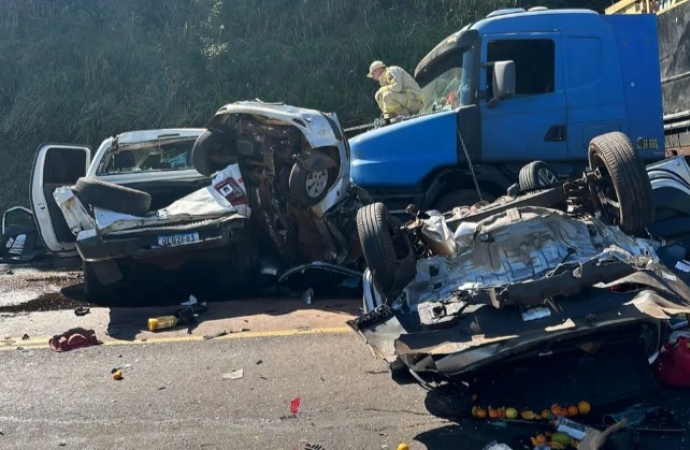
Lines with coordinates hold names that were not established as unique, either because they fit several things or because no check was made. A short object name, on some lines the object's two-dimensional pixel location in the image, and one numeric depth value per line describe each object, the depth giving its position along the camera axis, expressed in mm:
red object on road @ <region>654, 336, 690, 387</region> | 4242
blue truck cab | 7527
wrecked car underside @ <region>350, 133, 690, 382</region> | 3742
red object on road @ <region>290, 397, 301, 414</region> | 4538
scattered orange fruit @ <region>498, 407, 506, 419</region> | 4074
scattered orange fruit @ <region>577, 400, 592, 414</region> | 3947
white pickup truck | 8547
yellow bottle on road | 6387
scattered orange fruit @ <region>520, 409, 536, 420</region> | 3998
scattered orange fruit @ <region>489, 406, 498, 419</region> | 4102
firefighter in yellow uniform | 8352
